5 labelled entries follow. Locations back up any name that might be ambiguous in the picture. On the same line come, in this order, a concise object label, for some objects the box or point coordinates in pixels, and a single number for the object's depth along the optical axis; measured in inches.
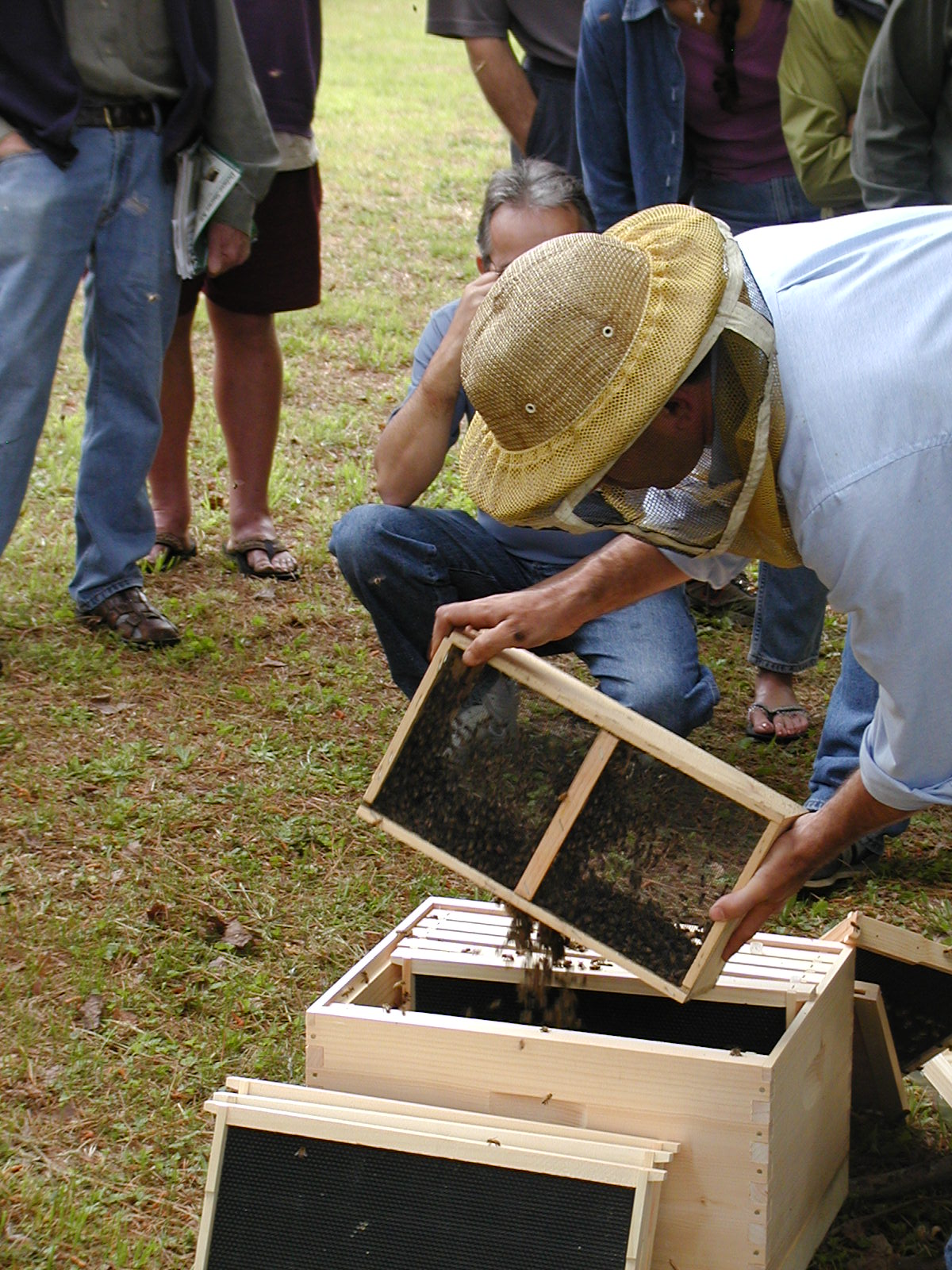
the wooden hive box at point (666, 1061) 82.5
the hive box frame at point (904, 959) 95.3
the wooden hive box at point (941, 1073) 100.8
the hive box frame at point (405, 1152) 78.0
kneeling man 135.6
